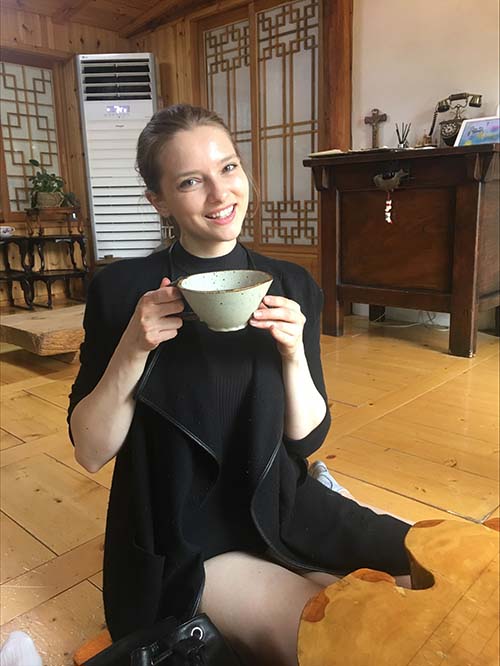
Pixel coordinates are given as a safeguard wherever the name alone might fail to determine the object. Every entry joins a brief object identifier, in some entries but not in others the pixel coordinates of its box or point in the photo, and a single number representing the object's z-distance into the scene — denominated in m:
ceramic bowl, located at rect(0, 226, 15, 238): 4.71
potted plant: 4.88
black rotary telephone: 3.04
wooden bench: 2.75
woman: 0.86
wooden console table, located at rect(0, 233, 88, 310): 4.65
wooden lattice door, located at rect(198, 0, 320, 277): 3.99
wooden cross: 3.56
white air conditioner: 4.96
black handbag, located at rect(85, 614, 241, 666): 0.76
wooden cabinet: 2.71
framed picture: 2.81
